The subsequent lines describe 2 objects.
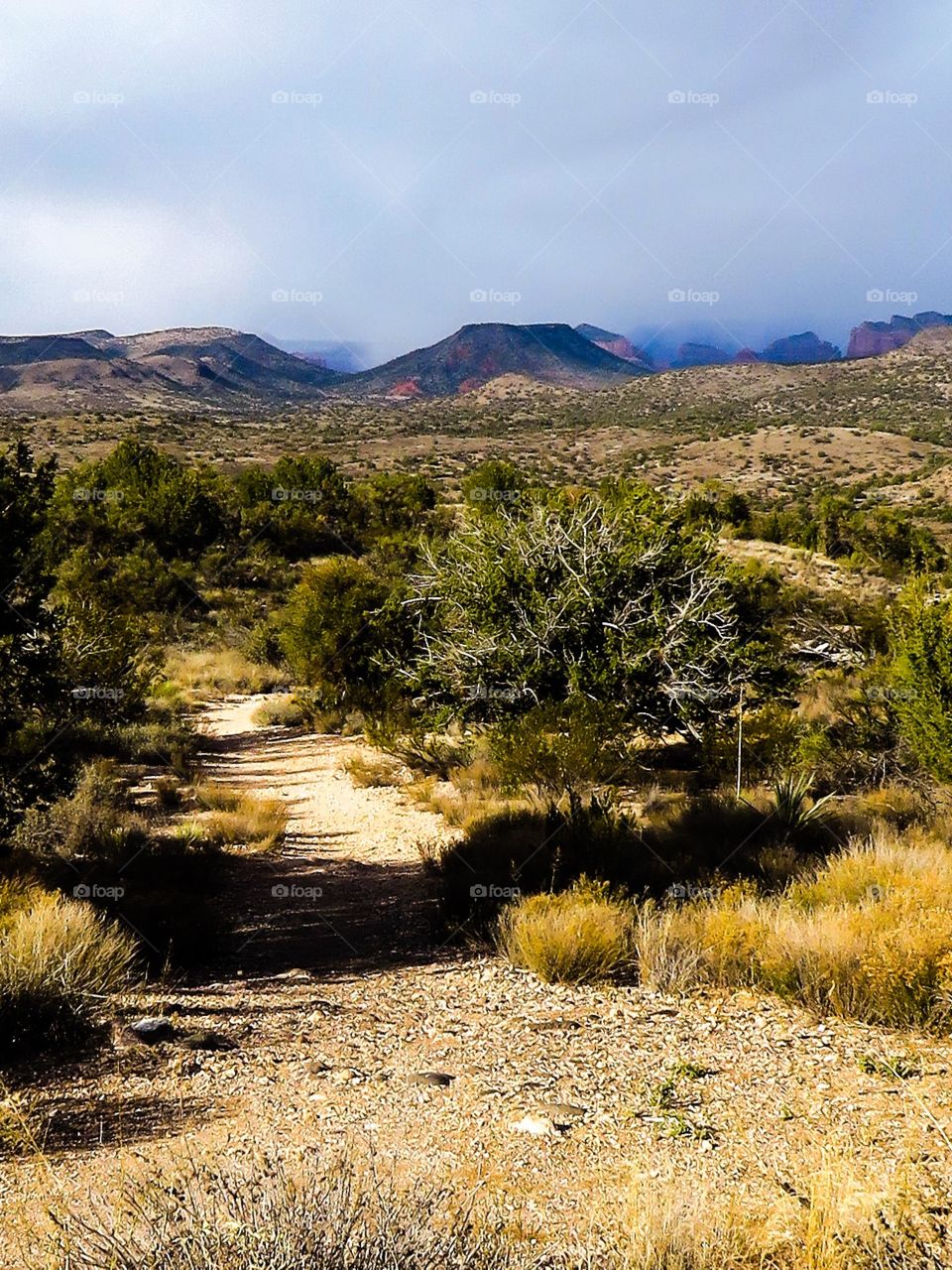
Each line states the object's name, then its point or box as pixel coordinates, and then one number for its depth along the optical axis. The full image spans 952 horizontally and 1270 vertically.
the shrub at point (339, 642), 18.48
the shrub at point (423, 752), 14.12
